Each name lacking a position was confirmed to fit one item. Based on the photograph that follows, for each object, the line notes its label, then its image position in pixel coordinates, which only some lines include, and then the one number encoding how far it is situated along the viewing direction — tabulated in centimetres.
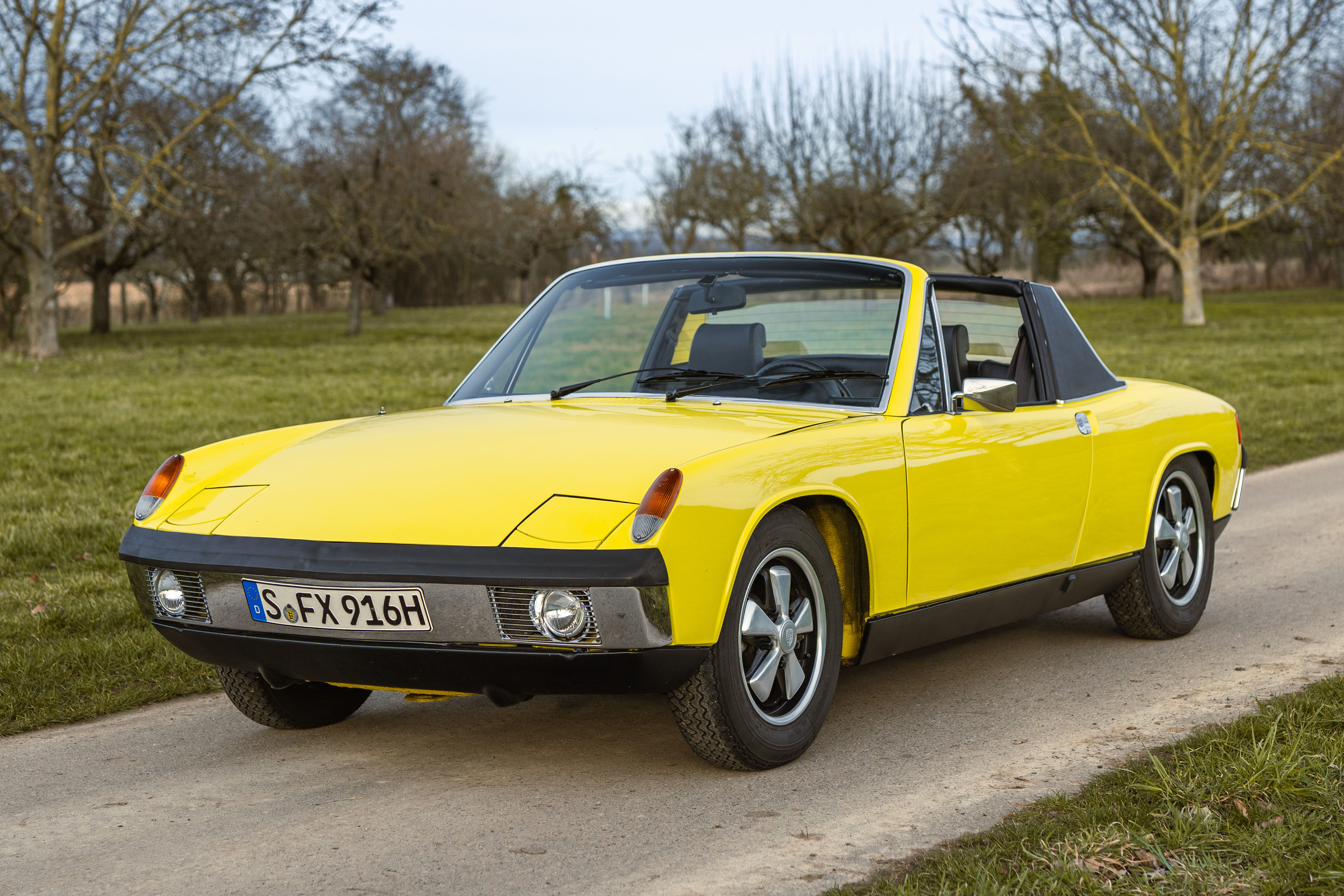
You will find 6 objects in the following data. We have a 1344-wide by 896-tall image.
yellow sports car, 349
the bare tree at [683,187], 3766
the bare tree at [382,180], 4044
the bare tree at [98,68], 2586
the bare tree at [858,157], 3397
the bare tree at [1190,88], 3275
